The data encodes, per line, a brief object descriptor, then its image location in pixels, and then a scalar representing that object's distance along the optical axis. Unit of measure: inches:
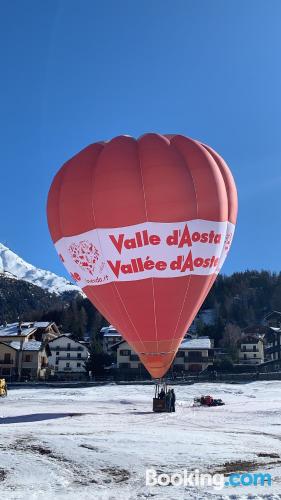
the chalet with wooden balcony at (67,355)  3499.0
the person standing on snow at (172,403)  1104.8
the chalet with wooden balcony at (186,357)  3097.9
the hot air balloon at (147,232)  981.8
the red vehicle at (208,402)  1315.2
